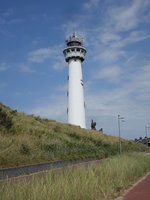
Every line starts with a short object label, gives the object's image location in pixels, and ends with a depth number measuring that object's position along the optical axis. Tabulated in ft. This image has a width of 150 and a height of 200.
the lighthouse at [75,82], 163.73
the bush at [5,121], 91.19
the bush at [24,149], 73.91
